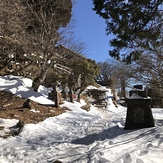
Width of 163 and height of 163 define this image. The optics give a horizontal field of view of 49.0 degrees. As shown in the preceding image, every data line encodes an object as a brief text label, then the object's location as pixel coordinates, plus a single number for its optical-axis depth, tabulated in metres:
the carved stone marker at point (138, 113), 6.21
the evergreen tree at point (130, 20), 5.21
